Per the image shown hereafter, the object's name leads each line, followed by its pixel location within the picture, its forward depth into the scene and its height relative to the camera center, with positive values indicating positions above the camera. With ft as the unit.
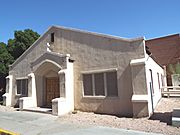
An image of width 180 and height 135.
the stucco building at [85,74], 31.19 +1.77
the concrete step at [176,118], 22.98 -5.38
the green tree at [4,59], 68.54 +10.44
